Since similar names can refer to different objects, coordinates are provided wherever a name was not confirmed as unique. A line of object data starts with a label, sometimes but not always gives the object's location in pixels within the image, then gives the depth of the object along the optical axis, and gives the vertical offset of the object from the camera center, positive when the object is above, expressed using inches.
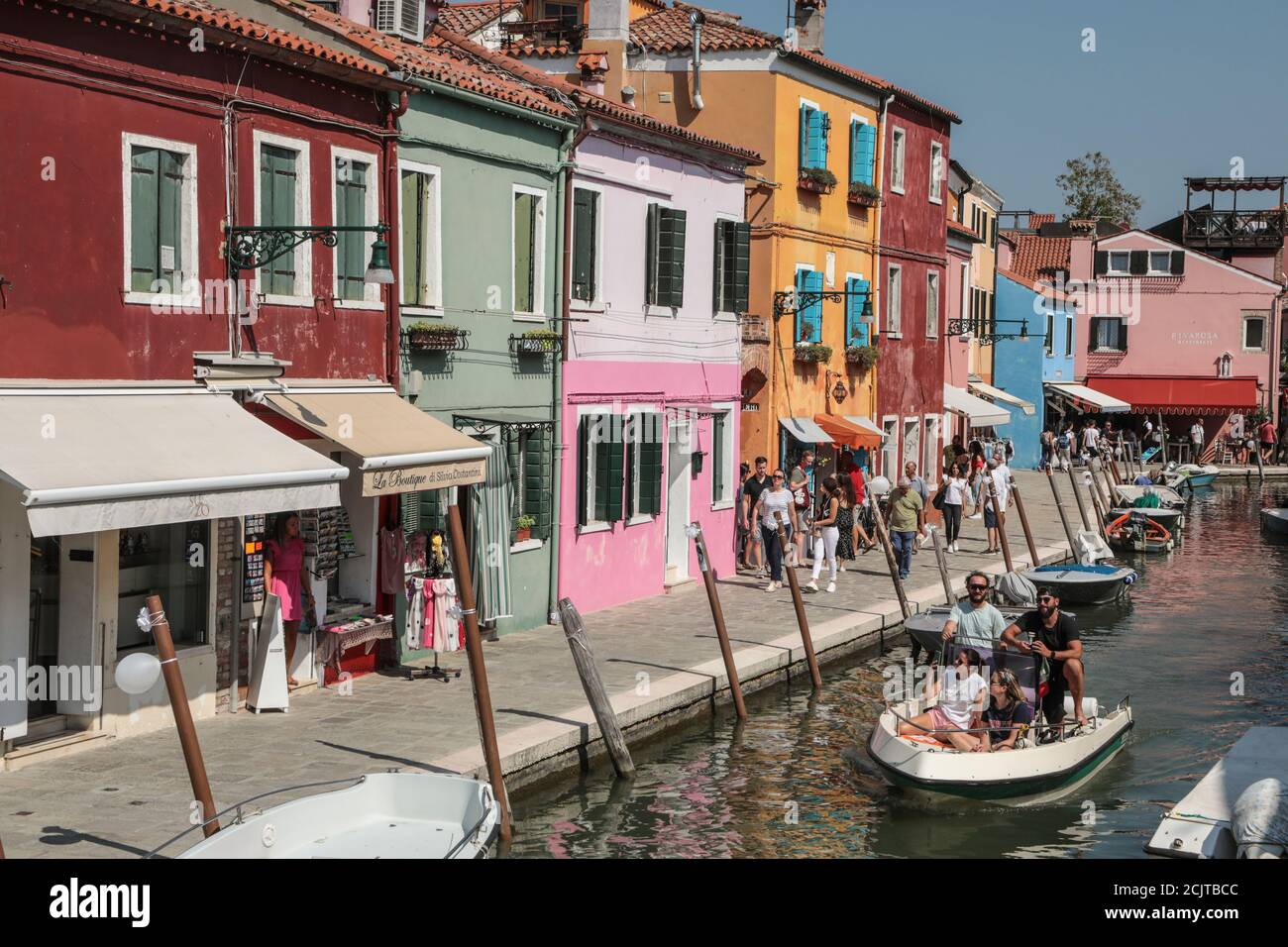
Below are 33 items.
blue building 2158.0 +13.4
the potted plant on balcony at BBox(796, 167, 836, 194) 1126.4 +127.2
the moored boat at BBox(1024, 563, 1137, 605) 1069.8 -136.9
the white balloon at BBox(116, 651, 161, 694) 400.2 -76.1
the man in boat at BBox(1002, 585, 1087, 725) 612.4 -102.8
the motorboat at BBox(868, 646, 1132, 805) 559.8 -135.1
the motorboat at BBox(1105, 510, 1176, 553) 1429.6 -141.4
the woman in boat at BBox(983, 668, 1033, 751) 587.8 -118.4
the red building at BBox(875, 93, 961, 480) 1320.1 +70.2
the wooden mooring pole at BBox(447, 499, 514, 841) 506.3 -95.4
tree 3282.5 +349.5
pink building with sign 2459.4 +73.8
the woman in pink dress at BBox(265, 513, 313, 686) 601.9 -75.7
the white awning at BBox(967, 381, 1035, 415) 1887.3 -29.9
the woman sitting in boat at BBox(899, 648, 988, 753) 586.2 -119.0
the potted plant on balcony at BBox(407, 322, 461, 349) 692.1 +10.8
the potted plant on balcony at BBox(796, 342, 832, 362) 1133.7 +10.0
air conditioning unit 778.8 +162.5
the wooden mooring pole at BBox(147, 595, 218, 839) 418.9 -91.3
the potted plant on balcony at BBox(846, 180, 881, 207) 1221.1 +128.2
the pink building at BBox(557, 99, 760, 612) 839.7 +4.0
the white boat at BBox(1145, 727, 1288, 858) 476.7 -132.3
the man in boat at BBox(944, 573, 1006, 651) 641.0 -98.0
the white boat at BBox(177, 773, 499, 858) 410.9 -119.7
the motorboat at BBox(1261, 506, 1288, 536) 1539.1 -137.8
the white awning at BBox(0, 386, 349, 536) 459.5 -31.2
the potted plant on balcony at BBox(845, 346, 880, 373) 1229.1 +8.0
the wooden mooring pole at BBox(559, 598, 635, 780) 570.6 -112.7
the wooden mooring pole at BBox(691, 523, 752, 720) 666.2 -101.8
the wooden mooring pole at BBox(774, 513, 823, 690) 733.3 -117.2
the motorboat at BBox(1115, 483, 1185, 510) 1628.9 -124.9
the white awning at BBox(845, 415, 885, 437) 1209.7 -41.3
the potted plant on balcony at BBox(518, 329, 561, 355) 781.3 +10.4
